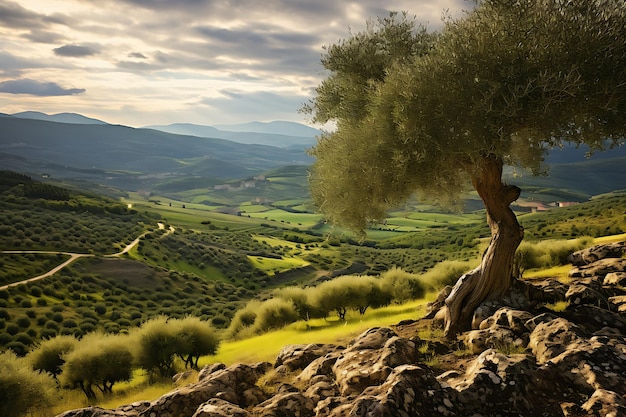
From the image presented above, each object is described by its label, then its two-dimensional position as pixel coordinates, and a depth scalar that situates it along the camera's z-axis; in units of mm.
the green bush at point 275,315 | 37781
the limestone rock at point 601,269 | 22891
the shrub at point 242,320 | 41906
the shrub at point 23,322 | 57250
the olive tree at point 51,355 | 28938
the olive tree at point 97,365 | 24531
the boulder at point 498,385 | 9172
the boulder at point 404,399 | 8695
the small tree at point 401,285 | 37062
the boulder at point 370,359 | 11154
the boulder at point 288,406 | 10203
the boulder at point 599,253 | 28386
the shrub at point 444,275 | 37831
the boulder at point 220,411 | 10031
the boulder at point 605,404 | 8247
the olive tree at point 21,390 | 19938
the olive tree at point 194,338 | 27688
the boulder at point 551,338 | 11500
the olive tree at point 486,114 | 13273
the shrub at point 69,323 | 59094
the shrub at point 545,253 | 37500
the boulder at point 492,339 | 12977
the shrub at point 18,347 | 47500
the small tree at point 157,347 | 26578
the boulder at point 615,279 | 20316
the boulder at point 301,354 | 15211
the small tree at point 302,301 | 37625
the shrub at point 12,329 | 55312
